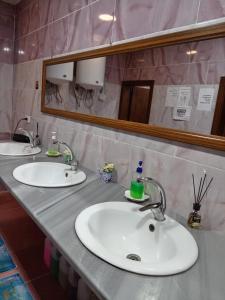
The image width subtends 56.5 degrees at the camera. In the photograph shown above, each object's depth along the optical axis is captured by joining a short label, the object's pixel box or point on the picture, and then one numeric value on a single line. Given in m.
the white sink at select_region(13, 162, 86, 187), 1.36
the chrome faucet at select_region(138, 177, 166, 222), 0.84
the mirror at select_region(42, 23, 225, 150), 0.86
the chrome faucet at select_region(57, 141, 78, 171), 1.44
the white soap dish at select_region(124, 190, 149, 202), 1.06
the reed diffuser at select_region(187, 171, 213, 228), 0.88
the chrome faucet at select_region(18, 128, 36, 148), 1.93
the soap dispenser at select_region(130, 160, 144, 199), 1.07
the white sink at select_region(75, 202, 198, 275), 0.64
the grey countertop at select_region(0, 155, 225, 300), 0.55
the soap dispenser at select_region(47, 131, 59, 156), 1.71
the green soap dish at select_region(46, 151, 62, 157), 1.71
